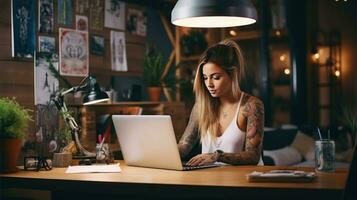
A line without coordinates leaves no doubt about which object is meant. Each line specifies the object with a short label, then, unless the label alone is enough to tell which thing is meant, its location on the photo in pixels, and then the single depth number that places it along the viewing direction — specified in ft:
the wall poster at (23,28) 12.59
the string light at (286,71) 23.25
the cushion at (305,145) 20.04
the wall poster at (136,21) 17.74
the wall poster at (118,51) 16.72
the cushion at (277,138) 19.22
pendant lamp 9.18
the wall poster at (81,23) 15.13
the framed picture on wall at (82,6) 15.17
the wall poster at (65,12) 14.46
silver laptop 8.53
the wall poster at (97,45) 15.66
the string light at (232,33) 23.04
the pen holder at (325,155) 8.24
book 7.37
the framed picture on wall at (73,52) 14.39
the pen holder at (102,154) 10.06
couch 18.74
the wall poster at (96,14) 15.76
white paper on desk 8.93
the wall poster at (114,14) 16.57
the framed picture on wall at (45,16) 13.61
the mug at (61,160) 9.91
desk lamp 10.41
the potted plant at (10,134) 9.14
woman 10.39
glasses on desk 9.43
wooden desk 6.92
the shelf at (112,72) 15.89
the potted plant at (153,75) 18.12
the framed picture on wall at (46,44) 13.53
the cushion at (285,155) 18.23
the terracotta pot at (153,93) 18.12
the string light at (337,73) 23.36
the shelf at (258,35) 22.81
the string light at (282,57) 23.36
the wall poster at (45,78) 13.24
